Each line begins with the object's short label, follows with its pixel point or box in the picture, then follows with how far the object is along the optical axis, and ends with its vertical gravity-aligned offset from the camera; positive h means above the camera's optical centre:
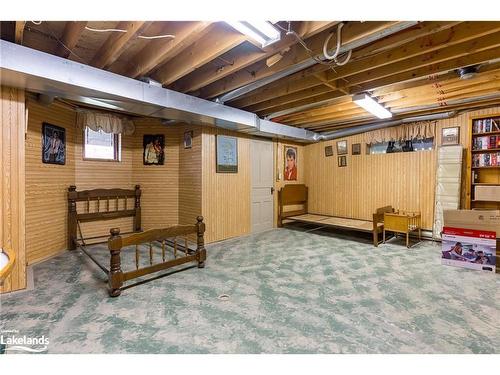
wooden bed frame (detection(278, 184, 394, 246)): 5.04 -0.92
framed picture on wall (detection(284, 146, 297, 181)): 6.91 +0.51
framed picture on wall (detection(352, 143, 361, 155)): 6.19 +0.83
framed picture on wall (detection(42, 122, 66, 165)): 4.09 +0.60
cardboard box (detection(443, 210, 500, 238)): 3.63 -0.58
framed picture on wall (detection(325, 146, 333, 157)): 6.77 +0.84
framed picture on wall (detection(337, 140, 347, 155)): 6.46 +0.90
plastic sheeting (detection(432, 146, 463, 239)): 4.72 +0.01
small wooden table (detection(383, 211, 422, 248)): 4.68 -0.81
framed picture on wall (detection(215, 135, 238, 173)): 5.20 +0.58
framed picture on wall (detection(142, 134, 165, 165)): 5.60 +0.68
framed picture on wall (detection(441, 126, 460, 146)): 4.82 +0.92
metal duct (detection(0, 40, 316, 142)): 2.46 +1.11
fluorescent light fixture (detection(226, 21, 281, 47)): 2.08 +1.33
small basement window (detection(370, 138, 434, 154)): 5.26 +0.81
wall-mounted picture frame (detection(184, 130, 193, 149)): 5.22 +0.89
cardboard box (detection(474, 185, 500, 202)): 4.27 -0.19
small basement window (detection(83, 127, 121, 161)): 4.97 +0.72
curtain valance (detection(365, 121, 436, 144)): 5.14 +1.10
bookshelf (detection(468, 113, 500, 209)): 4.35 +0.36
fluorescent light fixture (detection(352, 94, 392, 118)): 3.79 +1.28
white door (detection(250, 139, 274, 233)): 6.05 -0.09
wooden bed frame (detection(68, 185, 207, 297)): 2.84 -0.75
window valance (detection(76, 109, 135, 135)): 4.77 +1.17
